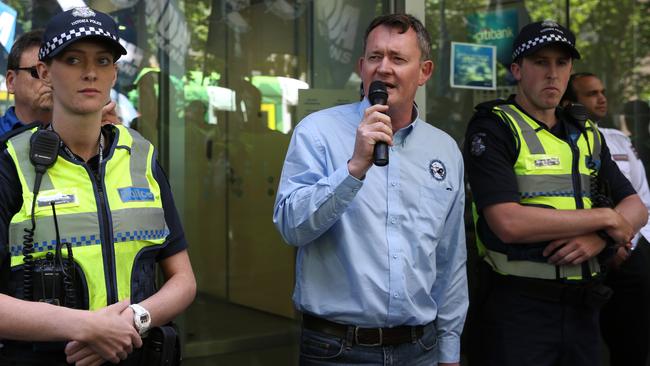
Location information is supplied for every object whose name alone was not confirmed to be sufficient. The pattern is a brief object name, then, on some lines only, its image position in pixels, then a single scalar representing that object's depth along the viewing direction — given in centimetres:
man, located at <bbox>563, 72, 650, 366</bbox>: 465
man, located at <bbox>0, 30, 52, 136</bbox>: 314
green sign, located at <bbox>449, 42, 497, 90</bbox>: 505
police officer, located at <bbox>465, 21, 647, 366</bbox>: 331
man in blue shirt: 264
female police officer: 208
